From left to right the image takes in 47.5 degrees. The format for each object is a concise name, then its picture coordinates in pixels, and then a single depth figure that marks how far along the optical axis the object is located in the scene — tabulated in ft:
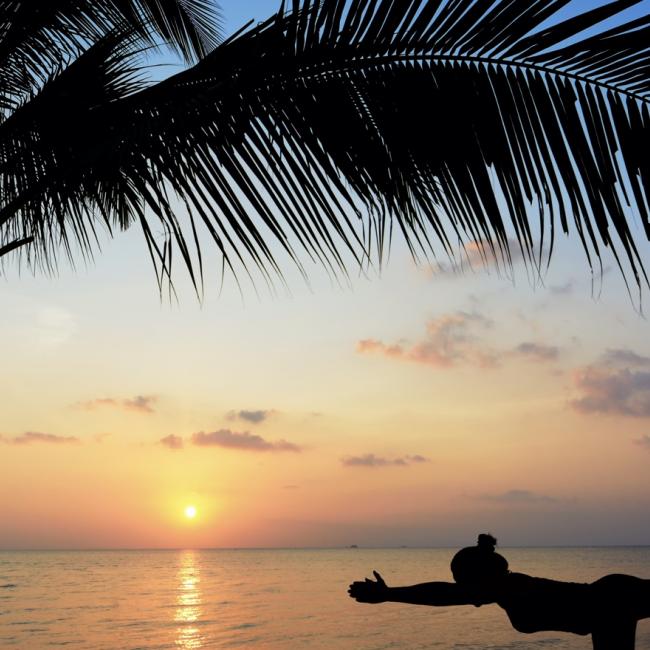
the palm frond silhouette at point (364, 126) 5.39
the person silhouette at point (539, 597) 7.52
